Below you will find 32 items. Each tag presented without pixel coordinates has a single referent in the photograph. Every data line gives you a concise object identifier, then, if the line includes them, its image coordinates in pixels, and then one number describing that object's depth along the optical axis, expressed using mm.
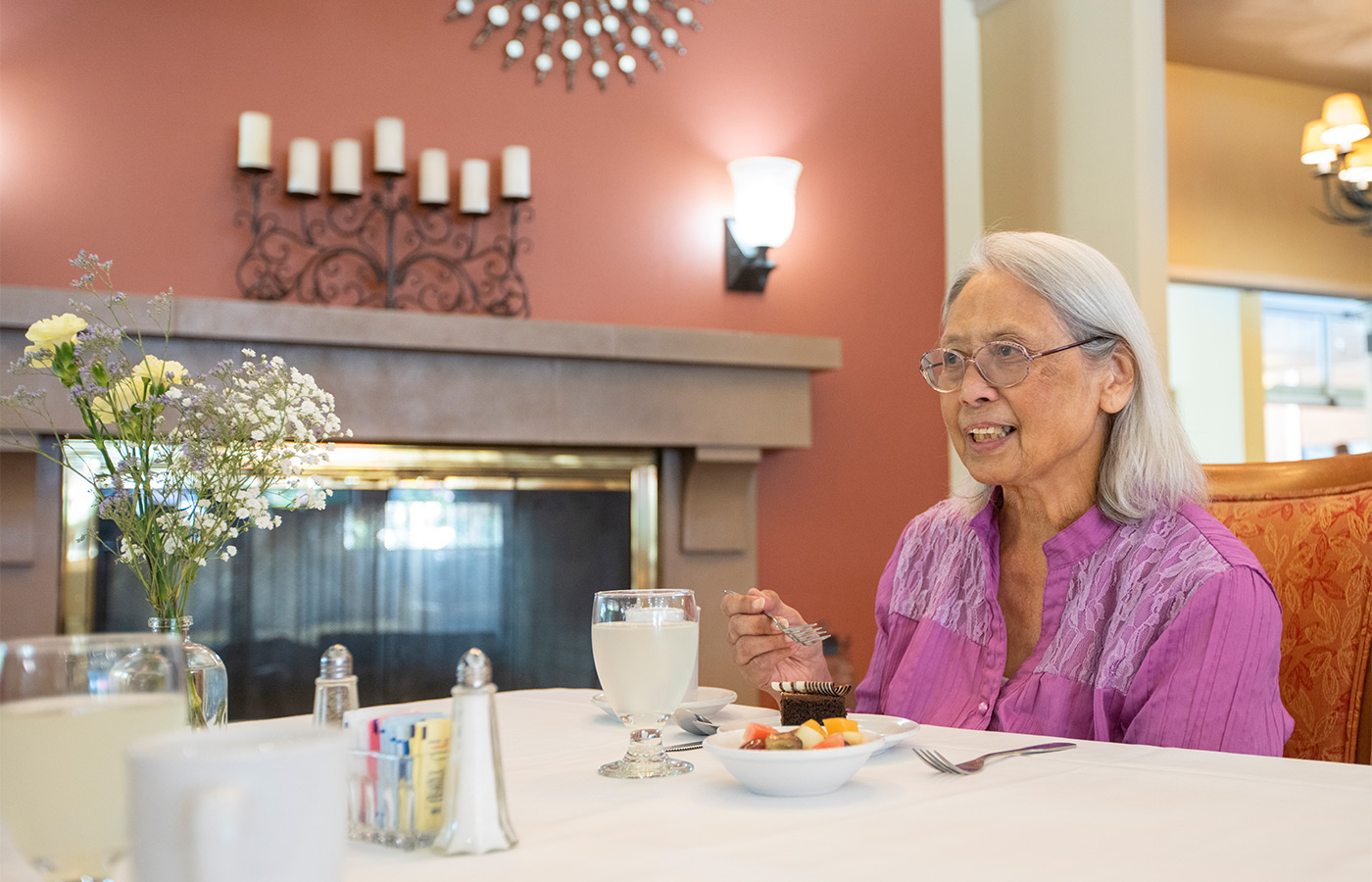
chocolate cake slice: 909
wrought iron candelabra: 2570
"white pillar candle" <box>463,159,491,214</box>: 2668
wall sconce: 2906
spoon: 949
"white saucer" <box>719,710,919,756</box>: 828
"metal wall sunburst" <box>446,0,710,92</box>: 2828
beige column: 3170
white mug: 385
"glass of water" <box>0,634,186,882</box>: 454
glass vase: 834
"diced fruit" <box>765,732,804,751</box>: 724
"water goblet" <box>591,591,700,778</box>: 786
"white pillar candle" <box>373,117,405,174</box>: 2590
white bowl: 688
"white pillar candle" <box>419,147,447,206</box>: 2643
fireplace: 2352
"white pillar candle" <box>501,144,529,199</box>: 2717
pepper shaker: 679
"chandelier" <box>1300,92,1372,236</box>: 3799
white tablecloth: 561
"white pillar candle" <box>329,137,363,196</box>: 2562
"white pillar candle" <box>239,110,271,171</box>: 2494
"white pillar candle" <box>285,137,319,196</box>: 2533
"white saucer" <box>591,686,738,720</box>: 1031
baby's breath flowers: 822
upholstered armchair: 1205
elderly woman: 1148
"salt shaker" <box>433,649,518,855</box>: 572
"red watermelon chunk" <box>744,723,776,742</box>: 747
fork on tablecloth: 770
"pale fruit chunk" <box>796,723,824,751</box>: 724
